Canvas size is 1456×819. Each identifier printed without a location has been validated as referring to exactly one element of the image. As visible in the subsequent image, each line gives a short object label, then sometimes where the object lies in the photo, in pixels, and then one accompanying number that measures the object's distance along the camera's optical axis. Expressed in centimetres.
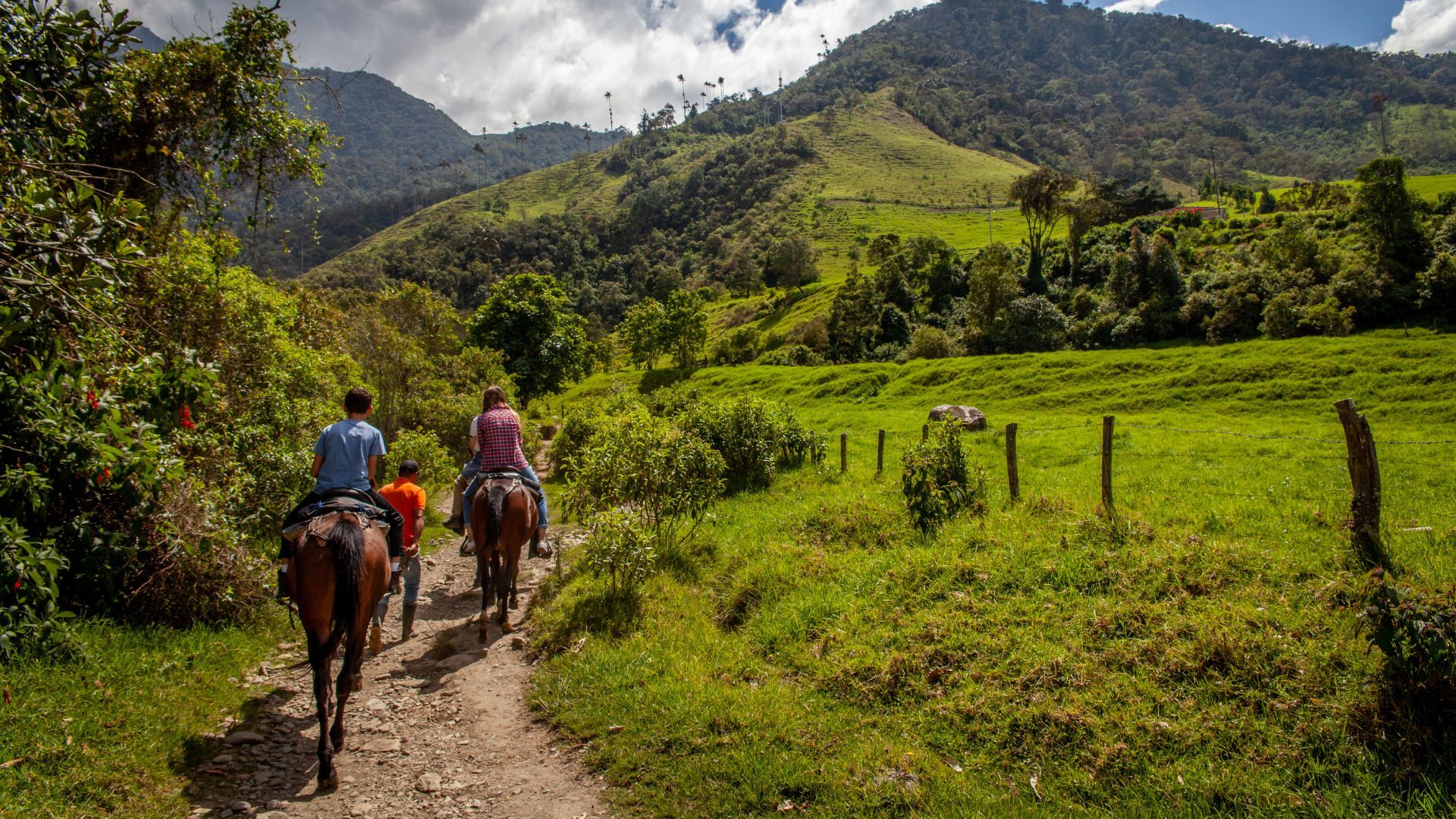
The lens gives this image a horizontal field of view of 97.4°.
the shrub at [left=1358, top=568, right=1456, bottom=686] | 460
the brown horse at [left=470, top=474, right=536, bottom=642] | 895
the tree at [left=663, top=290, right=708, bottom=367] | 6581
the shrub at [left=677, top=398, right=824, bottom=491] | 1734
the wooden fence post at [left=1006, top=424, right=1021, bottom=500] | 1188
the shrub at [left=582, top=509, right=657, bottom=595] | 871
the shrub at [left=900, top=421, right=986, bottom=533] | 1069
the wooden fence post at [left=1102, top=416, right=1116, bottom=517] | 980
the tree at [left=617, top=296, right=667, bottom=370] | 6769
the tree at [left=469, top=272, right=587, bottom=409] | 3981
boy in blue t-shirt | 704
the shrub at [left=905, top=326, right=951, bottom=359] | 5019
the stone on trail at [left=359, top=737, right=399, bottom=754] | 628
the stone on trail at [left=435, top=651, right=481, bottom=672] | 815
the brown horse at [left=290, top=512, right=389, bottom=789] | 598
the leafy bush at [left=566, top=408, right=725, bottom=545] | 1038
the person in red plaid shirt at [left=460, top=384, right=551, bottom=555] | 974
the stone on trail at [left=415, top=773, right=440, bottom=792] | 568
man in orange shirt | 904
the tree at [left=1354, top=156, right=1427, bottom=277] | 4056
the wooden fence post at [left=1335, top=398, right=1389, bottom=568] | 649
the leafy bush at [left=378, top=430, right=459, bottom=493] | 1750
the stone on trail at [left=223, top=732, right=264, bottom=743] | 611
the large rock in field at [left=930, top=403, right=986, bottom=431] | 2598
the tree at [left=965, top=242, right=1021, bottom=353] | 4941
